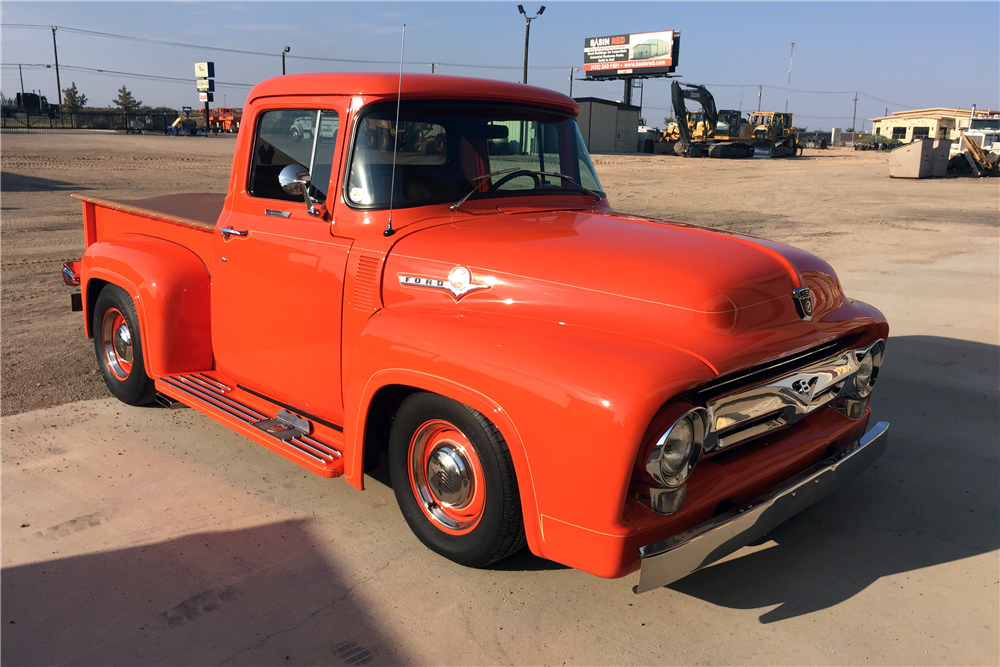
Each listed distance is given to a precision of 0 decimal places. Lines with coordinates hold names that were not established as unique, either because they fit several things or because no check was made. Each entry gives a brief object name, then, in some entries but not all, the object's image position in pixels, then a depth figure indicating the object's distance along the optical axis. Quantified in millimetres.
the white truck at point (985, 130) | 55781
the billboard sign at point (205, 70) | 65375
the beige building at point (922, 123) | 78875
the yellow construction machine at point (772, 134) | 46125
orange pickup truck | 2445
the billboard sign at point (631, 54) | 60188
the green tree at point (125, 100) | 72062
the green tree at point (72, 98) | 67356
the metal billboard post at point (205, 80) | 65125
